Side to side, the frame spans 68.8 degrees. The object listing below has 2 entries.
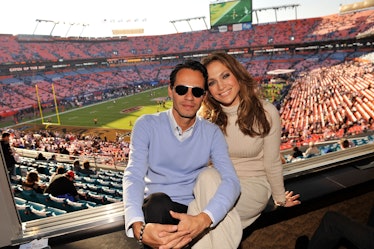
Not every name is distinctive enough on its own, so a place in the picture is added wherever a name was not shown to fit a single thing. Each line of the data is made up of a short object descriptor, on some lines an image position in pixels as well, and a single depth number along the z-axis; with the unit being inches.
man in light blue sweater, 52.6
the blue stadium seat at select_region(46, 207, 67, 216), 119.2
